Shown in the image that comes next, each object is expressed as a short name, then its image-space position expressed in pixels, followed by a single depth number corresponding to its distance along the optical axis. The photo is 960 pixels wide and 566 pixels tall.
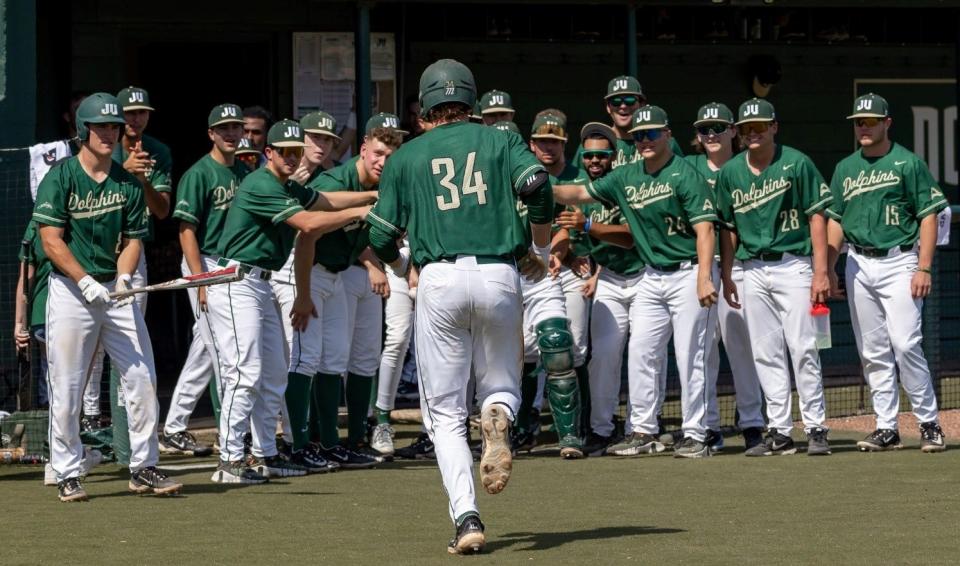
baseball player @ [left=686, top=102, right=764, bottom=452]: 20.66
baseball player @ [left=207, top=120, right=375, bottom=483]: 17.83
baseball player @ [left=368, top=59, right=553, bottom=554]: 13.42
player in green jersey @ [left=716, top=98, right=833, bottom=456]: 20.00
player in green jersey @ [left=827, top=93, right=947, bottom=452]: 20.34
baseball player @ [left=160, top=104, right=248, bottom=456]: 19.17
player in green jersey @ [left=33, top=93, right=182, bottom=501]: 16.53
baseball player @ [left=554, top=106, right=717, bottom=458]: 19.94
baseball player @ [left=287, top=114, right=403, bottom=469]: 19.30
